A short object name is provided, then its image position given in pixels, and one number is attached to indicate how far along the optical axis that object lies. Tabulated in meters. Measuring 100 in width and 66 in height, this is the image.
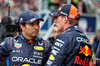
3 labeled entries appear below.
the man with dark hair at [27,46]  5.95
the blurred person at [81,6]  19.48
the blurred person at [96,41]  14.86
